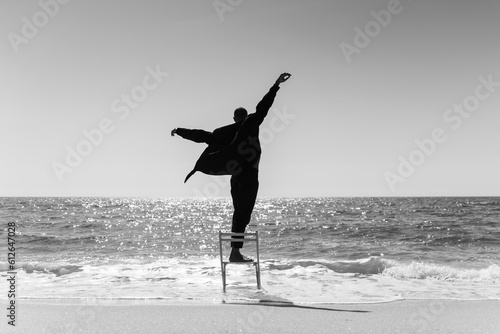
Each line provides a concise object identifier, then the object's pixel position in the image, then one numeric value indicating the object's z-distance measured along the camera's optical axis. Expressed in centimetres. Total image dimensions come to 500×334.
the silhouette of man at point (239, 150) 620
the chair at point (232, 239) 626
